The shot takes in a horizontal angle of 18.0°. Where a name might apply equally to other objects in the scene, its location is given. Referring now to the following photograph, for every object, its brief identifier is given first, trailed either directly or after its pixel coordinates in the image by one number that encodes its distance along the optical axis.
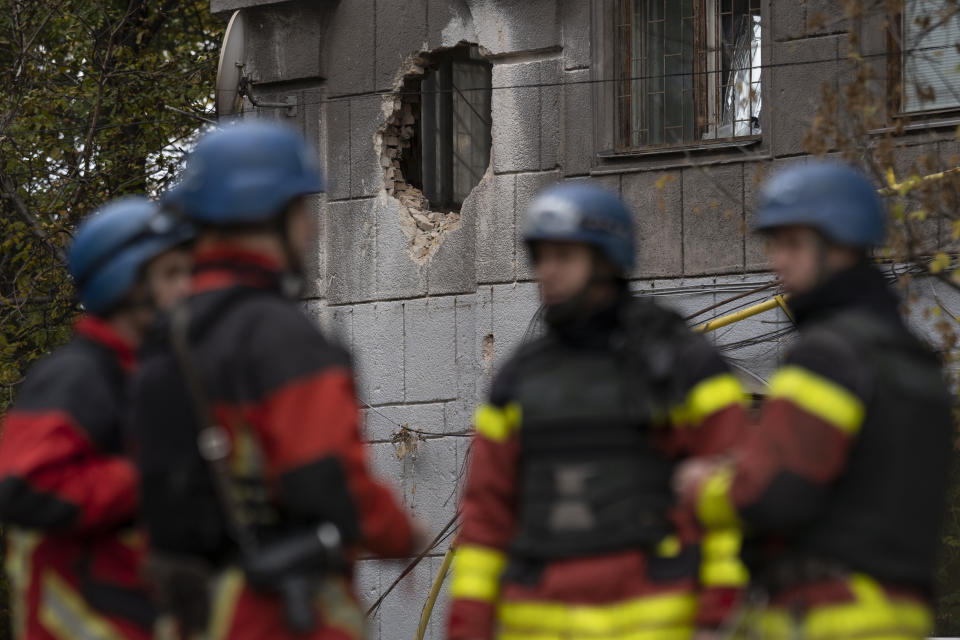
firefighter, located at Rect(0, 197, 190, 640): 7.73
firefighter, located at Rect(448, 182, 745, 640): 7.72
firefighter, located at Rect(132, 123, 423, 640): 6.53
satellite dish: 22.13
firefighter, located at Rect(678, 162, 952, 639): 6.91
